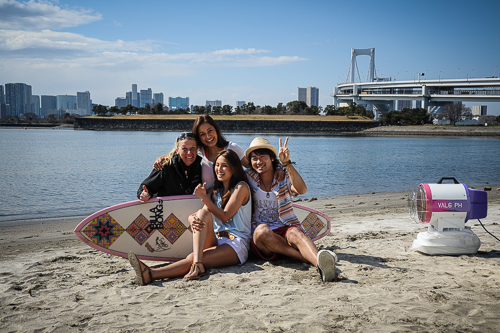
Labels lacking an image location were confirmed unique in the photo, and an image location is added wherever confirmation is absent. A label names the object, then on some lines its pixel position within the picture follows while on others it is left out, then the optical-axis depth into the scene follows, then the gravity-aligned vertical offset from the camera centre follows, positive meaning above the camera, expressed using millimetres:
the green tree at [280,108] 92812 +6537
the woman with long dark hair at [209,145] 4137 -127
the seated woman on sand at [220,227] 3453 -924
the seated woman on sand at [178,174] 4020 -456
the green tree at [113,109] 95375 +6321
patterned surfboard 4359 -1113
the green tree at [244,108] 94819 +6631
